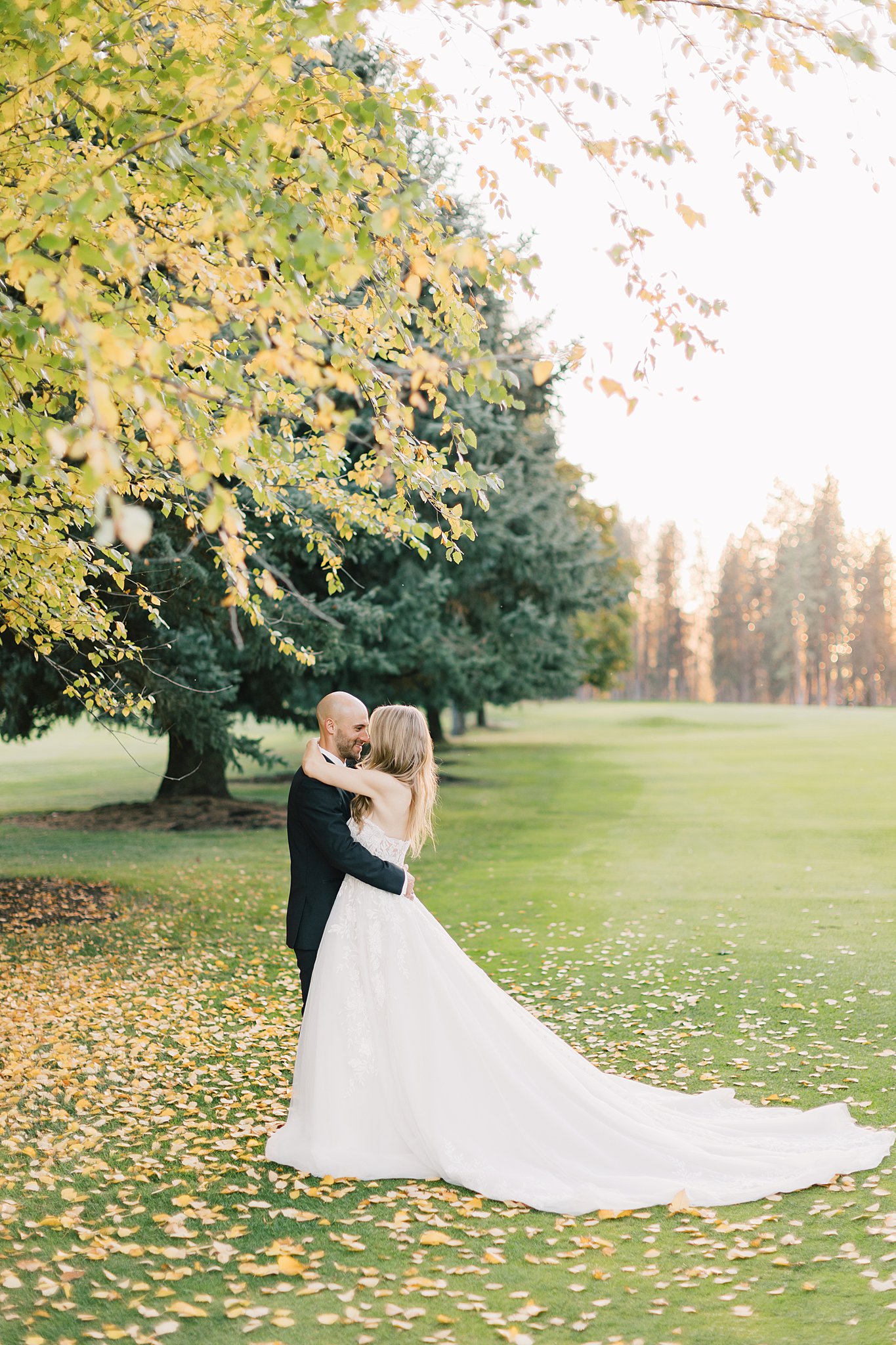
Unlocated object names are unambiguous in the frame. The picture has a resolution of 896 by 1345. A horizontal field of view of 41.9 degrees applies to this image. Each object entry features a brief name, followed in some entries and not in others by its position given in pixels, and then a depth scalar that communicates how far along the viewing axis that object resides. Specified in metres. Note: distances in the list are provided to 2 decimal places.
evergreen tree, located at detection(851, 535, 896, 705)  91.75
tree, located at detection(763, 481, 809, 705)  91.56
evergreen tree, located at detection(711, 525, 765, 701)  102.81
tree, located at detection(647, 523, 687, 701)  106.88
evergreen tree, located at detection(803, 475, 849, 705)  90.06
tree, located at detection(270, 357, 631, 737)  22.30
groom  6.26
